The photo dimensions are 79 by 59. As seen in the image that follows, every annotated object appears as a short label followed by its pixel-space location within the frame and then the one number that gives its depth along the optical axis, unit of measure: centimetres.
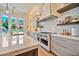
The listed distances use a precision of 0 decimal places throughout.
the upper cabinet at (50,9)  91
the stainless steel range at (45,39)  103
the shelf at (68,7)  90
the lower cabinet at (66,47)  86
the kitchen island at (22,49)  52
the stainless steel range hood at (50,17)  106
